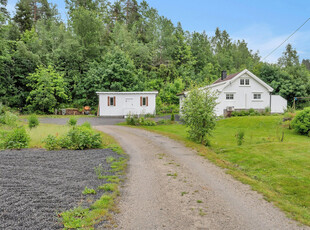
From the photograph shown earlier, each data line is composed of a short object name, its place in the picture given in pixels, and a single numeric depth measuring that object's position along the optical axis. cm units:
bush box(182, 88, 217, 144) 974
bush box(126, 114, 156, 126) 1750
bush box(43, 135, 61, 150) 799
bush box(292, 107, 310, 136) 1233
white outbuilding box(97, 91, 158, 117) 2352
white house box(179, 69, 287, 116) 2262
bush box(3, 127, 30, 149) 799
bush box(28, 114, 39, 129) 1190
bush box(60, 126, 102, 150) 826
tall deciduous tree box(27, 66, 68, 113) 2594
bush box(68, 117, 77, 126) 1288
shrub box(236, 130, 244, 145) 935
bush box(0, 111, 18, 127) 1307
